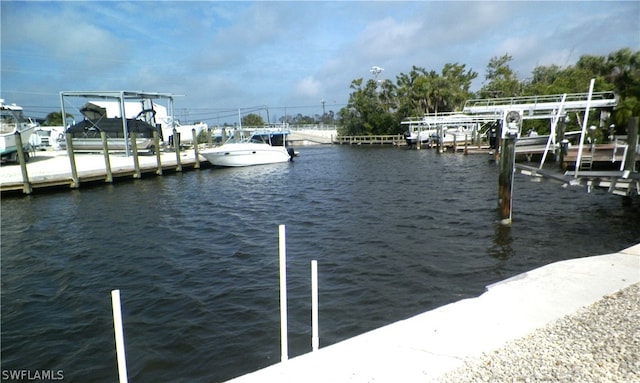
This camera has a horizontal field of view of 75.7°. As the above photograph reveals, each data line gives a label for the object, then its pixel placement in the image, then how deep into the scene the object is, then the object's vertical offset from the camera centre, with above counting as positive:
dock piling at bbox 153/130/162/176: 30.06 -2.79
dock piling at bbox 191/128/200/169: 35.09 -3.01
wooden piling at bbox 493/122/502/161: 31.93 -2.05
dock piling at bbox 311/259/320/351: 4.75 -2.22
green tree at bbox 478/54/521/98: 62.00 +4.91
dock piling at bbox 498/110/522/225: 13.26 -1.90
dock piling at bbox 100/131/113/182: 25.38 -2.60
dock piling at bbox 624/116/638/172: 13.57 -1.03
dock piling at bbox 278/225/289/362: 4.75 -1.97
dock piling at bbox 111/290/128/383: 3.53 -1.78
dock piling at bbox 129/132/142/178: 27.74 -3.13
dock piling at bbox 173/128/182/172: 32.84 -3.17
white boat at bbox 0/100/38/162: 28.48 -0.64
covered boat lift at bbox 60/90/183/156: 34.97 +2.05
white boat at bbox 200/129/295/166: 35.44 -3.05
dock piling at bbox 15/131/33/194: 21.21 -2.63
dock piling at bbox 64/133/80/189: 23.18 -2.81
